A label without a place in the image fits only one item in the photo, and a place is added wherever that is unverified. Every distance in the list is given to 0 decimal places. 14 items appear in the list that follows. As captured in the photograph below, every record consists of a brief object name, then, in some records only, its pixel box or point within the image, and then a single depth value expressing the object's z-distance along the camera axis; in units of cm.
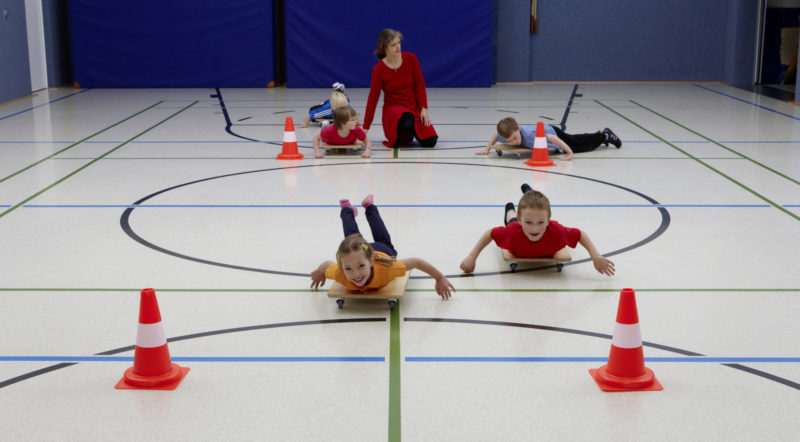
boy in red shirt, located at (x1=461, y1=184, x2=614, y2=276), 404
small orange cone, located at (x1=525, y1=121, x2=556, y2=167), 709
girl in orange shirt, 354
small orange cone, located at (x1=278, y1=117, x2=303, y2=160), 747
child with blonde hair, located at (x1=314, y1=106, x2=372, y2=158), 758
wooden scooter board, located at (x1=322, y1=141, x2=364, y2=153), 766
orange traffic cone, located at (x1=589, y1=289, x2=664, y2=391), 296
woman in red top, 797
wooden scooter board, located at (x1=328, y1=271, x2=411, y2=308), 369
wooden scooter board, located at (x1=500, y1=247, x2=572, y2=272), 418
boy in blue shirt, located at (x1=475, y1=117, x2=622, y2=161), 733
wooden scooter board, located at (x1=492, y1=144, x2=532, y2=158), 733
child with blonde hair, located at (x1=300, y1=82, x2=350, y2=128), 924
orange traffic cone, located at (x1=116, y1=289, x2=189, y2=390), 299
